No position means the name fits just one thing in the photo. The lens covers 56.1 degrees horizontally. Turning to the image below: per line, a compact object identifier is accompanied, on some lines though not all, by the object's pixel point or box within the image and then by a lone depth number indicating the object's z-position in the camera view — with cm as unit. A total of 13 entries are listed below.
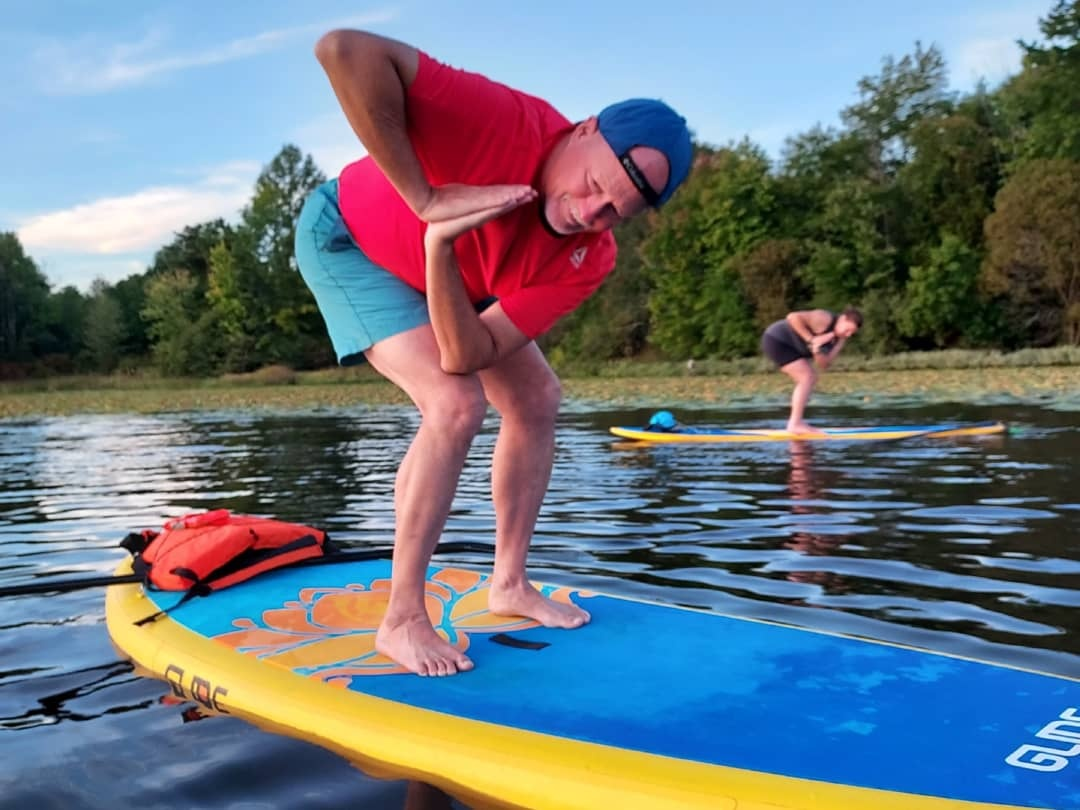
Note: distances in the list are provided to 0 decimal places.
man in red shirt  251
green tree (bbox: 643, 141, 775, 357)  4203
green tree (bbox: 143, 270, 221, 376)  5162
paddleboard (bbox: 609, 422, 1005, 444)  923
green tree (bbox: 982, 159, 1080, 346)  3278
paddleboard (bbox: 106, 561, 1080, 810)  191
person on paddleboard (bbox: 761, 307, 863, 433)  1038
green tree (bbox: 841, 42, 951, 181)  3931
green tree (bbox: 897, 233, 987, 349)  3531
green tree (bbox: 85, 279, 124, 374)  5494
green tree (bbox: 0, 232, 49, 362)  5475
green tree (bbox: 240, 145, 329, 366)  5244
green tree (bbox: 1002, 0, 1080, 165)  3501
